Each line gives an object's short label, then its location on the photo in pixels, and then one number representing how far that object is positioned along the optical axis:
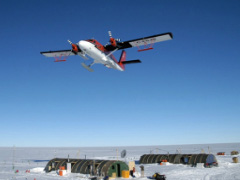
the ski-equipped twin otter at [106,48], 28.11
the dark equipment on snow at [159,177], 23.59
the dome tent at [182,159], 34.41
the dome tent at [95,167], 26.45
